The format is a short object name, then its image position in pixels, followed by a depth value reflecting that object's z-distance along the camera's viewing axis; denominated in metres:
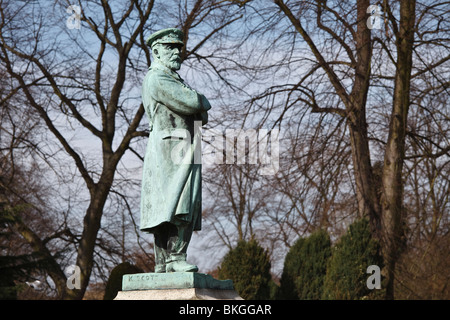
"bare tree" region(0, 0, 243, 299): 16.25
